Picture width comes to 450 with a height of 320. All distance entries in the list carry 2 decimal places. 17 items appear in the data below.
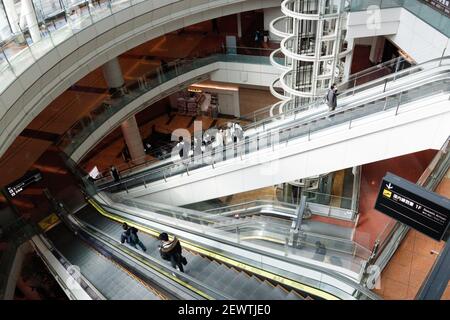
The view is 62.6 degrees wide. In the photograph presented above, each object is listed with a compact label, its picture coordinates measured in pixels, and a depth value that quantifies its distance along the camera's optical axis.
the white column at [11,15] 9.69
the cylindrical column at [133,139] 16.83
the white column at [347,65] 12.50
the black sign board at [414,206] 5.66
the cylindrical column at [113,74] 15.11
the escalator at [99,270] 7.00
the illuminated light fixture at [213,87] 19.86
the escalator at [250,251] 6.84
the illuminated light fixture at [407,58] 11.20
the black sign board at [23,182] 10.09
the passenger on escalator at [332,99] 9.29
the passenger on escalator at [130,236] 8.54
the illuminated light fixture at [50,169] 13.31
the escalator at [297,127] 8.28
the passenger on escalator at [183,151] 12.05
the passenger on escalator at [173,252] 7.18
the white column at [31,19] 9.73
